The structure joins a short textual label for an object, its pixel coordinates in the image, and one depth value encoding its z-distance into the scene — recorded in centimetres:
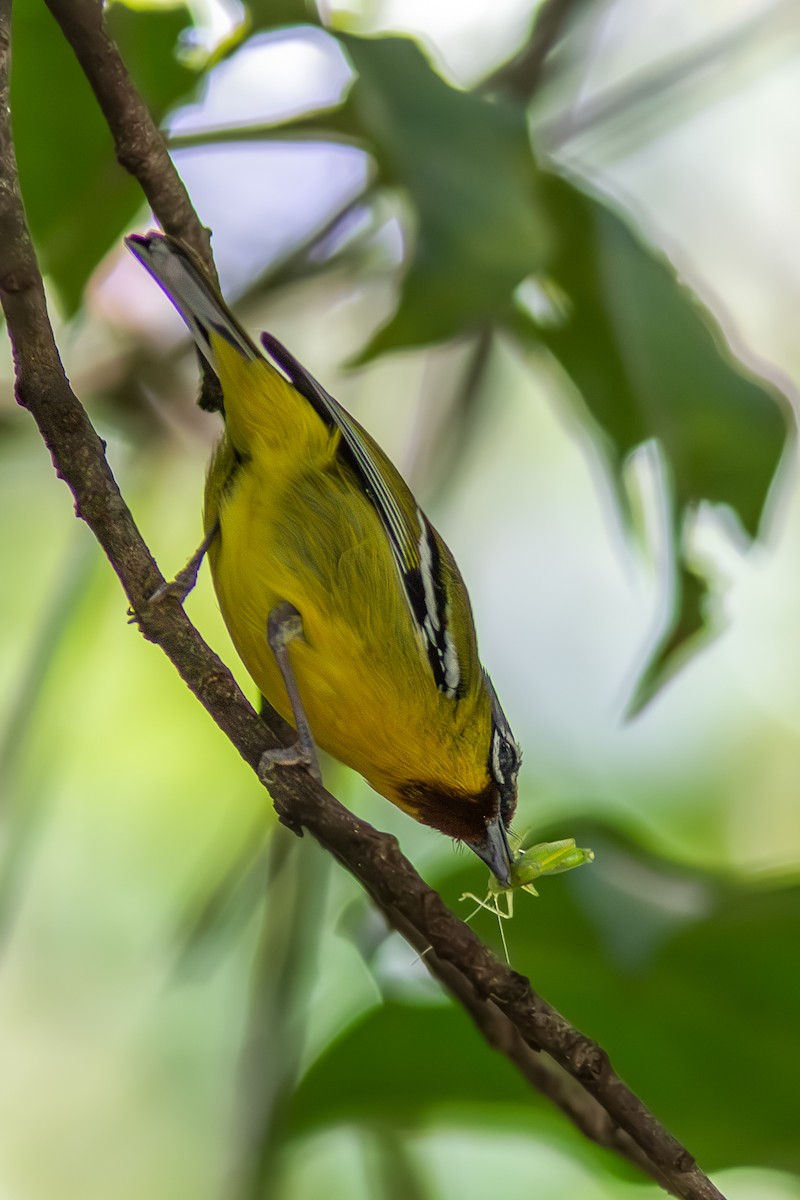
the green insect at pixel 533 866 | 531
